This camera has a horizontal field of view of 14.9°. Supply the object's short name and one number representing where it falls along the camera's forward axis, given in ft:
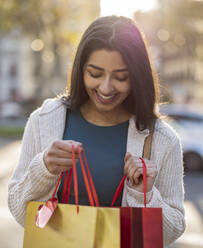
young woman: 6.80
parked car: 29.86
